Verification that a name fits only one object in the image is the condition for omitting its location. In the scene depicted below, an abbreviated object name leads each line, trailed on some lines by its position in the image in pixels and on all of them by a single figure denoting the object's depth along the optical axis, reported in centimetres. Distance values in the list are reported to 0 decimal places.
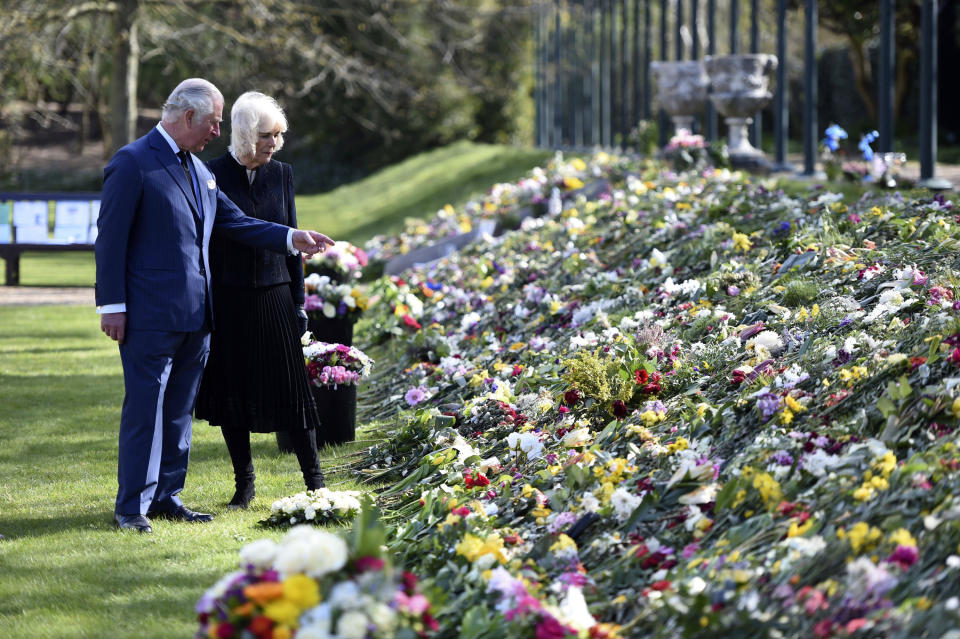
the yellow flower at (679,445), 877
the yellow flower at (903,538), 632
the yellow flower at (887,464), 717
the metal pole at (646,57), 4609
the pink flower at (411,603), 555
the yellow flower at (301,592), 524
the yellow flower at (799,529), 696
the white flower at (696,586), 662
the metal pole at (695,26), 3719
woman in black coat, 1048
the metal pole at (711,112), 3522
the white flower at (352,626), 516
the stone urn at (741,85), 2862
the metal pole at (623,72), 5082
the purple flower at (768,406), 864
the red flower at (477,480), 977
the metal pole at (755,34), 3199
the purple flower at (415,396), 1348
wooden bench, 2903
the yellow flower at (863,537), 646
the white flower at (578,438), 977
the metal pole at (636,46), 4762
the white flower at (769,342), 1034
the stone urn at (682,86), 3466
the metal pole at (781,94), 3037
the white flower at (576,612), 669
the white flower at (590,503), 823
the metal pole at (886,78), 2378
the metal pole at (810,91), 2784
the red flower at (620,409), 1016
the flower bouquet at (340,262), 1639
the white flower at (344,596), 529
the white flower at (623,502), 804
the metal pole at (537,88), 7387
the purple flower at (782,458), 791
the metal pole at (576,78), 6537
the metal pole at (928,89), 2094
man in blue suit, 986
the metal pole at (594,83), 5822
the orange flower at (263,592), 523
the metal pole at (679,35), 4077
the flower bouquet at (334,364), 1236
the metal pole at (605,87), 5516
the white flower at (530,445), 983
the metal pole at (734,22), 3340
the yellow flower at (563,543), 775
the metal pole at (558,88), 6469
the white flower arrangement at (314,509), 1002
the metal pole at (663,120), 4206
